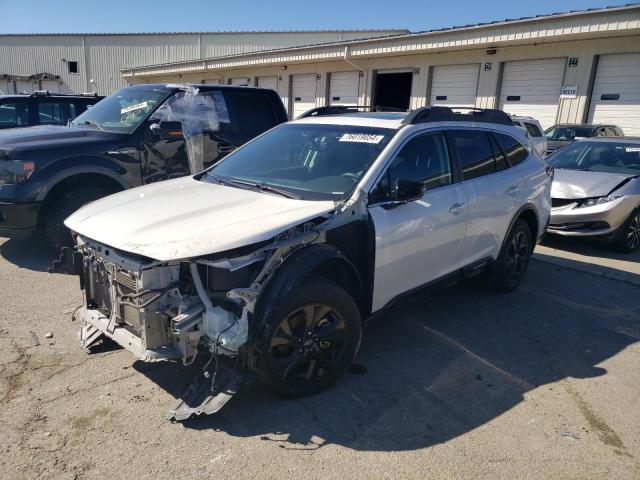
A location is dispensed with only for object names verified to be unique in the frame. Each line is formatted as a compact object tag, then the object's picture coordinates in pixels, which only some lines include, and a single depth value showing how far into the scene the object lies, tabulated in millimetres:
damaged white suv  2838
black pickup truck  5305
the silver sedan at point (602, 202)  7133
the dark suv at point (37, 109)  8883
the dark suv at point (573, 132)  12539
